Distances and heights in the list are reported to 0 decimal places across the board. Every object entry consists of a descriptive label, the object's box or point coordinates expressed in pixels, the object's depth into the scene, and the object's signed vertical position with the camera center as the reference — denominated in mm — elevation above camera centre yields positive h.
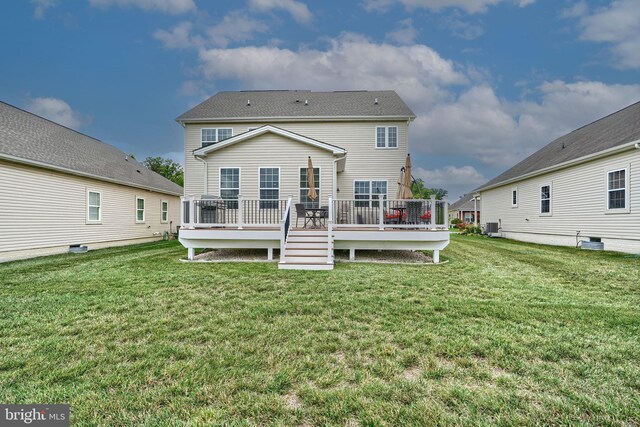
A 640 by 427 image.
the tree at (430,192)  62797 +6246
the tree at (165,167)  41469 +6962
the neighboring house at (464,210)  46312 +584
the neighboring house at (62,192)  10039 +1000
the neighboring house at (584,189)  10555 +1097
